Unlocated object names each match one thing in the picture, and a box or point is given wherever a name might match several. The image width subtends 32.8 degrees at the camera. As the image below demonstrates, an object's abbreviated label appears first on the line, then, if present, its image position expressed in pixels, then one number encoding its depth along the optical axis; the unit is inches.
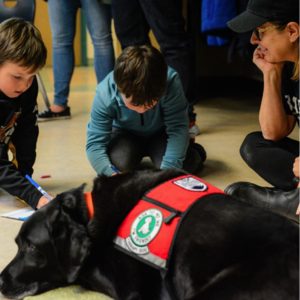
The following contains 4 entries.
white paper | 60.1
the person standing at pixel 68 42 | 106.1
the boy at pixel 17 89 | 61.1
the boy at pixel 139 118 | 63.0
